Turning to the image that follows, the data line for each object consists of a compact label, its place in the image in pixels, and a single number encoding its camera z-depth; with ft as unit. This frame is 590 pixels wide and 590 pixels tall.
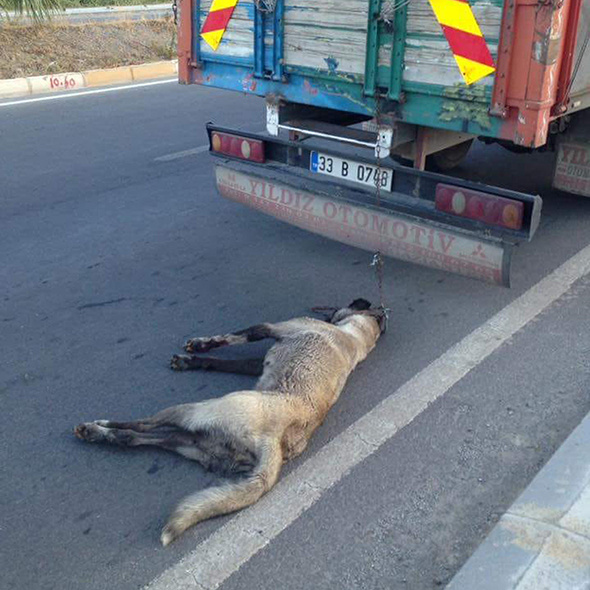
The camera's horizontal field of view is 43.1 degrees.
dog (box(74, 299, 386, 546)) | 9.83
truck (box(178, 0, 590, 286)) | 13.00
